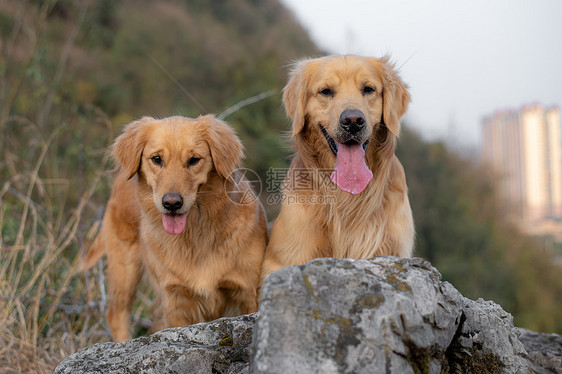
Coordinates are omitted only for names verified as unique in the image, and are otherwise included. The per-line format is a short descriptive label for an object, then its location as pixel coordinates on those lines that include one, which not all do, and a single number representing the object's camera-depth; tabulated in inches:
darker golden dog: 122.1
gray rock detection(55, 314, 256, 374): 74.9
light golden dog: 123.0
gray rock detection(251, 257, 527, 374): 57.7
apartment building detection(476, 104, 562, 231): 1915.6
